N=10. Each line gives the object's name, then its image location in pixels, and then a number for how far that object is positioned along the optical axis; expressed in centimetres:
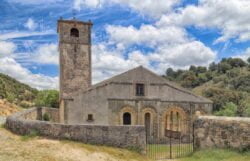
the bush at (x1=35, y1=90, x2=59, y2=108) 5300
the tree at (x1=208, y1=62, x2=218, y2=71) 9800
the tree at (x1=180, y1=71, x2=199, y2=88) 8629
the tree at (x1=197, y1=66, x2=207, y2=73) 10029
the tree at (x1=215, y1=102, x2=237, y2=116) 4104
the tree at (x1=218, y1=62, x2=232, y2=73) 9108
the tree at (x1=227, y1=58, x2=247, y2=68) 9357
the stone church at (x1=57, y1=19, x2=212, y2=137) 2489
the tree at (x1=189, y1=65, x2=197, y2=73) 10296
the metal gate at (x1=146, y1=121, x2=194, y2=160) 1937
